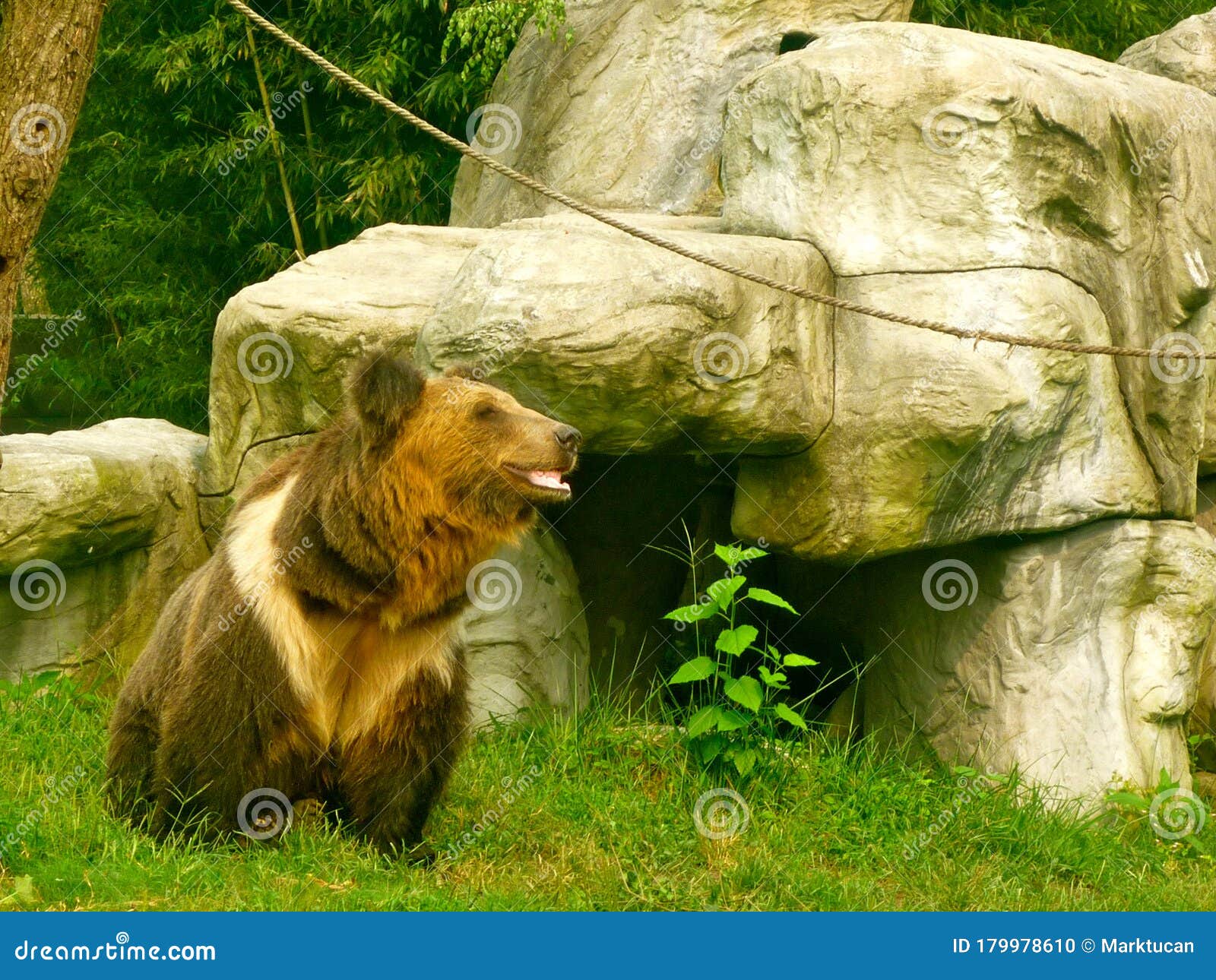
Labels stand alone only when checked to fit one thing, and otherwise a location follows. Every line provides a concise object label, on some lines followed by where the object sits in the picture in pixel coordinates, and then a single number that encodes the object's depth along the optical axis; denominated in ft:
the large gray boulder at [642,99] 48.96
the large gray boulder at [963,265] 35.53
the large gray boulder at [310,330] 38.24
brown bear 28.86
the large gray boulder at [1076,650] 37.88
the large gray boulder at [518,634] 39.27
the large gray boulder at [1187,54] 47.11
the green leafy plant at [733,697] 33.65
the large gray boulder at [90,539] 40.24
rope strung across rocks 29.86
